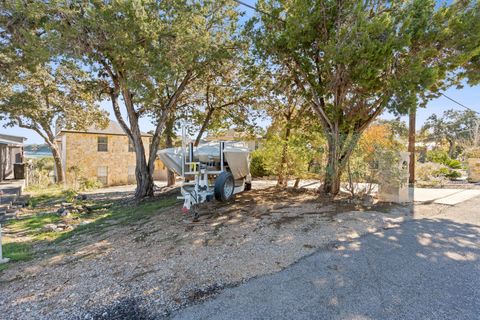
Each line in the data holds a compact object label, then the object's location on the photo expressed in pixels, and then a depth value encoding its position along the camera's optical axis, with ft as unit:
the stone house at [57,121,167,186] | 64.49
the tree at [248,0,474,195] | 19.84
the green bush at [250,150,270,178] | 54.47
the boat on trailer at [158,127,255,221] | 21.85
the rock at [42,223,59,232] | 22.65
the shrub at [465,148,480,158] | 52.80
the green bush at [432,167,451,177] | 46.98
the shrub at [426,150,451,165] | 60.34
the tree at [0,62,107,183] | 42.22
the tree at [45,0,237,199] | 22.79
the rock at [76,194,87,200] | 40.50
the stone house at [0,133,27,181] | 48.71
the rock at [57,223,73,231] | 23.10
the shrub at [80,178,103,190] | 53.01
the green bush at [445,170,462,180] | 49.03
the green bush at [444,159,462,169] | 57.67
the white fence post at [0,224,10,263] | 14.95
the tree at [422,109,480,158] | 111.86
